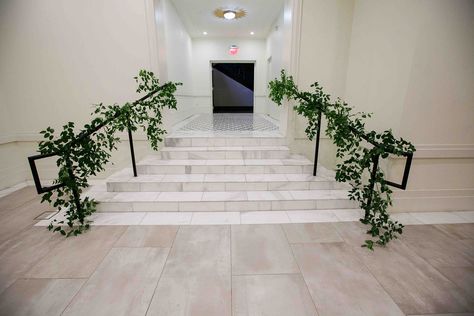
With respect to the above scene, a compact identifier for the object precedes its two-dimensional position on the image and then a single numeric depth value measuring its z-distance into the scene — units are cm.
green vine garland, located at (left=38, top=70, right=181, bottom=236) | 218
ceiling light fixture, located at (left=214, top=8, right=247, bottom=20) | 561
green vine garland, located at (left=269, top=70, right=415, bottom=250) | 215
